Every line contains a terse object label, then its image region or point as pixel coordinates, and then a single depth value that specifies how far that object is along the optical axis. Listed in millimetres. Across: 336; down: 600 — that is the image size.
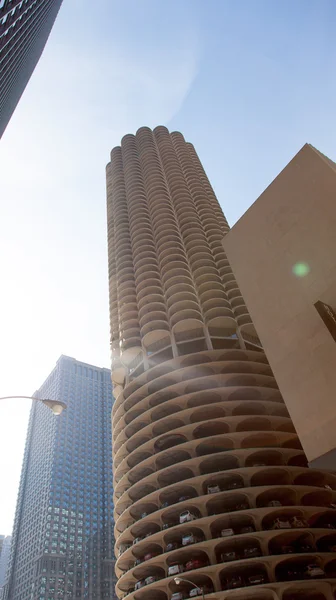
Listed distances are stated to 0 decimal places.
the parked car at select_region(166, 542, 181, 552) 42031
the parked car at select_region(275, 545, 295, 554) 37819
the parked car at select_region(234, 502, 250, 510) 41628
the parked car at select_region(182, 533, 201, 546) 40531
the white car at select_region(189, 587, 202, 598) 37534
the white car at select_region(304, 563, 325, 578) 35594
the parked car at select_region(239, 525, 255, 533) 39381
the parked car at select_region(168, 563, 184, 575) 40062
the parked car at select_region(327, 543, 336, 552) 39856
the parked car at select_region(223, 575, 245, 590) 36531
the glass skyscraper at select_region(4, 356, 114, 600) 119500
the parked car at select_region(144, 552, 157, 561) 44219
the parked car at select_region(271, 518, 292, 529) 38844
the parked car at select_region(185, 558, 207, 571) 39406
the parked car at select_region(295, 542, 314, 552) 38656
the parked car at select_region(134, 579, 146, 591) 44000
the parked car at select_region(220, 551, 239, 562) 38538
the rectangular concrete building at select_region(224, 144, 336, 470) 21958
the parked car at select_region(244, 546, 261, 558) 37812
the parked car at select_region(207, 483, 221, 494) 42375
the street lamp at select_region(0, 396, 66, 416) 15609
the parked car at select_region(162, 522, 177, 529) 43950
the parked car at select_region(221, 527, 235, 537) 39544
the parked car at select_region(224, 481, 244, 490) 43031
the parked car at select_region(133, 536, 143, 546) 46969
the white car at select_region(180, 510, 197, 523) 41719
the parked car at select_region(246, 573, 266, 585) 36344
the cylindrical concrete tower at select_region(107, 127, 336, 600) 39219
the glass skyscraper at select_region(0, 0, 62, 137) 36062
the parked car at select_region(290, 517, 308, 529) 39269
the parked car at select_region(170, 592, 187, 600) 38012
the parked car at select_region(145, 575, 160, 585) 42531
